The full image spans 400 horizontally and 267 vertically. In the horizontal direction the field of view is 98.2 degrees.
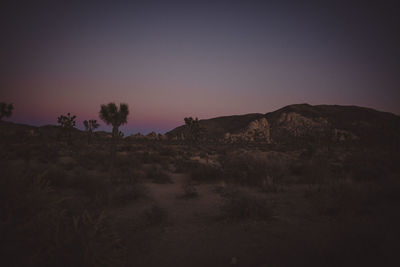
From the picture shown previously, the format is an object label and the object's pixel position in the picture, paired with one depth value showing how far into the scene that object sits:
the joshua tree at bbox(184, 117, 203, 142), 37.16
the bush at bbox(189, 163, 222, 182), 9.86
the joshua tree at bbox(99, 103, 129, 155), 14.93
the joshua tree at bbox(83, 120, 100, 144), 44.12
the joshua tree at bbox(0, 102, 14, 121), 24.30
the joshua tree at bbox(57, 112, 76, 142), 36.91
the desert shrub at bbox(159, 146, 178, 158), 21.24
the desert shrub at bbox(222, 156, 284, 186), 8.85
